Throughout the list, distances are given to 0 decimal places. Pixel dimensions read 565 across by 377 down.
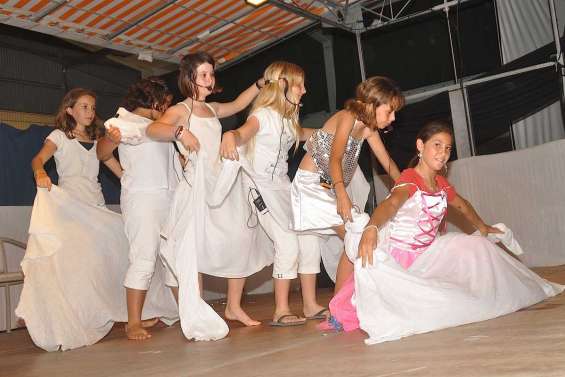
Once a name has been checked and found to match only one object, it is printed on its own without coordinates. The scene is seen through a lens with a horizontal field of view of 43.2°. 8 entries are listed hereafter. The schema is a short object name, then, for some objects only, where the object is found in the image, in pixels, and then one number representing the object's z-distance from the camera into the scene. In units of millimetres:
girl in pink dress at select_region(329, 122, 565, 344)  2787
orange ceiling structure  6469
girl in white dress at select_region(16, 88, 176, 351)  3959
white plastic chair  5320
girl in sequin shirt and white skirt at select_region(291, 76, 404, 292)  3525
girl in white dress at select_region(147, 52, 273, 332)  3691
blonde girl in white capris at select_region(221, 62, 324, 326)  3811
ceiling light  7077
